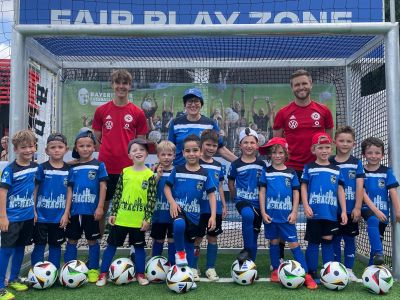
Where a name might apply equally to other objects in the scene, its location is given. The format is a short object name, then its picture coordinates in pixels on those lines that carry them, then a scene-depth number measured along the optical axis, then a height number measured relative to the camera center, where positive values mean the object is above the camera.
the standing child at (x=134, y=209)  4.14 -0.45
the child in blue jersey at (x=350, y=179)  4.29 -0.20
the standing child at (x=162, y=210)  4.36 -0.49
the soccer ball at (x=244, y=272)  4.16 -1.07
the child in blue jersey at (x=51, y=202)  4.21 -0.38
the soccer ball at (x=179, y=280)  3.87 -1.05
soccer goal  4.49 +1.33
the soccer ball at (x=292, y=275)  3.98 -1.05
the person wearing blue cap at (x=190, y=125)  4.64 +0.38
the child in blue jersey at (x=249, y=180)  4.35 -0.20
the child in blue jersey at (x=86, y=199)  4.31 -0.36
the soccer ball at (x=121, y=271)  4.12 -1.04
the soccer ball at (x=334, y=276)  3.96 -1.06
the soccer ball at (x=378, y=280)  3.87 -1.07
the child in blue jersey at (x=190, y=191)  4.19 -0.29
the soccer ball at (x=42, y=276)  3.97 -1.03
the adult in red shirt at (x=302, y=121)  4.62 +0.42
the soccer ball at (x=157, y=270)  4.18 -1.04
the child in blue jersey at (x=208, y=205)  4.38 -0.45
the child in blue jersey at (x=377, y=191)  4.26 -0.32
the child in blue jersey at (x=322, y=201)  4.20 -0.40
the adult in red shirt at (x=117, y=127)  4.70 +0.38
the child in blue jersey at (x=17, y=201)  3.86 -0.34
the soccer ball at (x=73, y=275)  4.01 -1.03
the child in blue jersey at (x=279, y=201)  4.25 -0.40
